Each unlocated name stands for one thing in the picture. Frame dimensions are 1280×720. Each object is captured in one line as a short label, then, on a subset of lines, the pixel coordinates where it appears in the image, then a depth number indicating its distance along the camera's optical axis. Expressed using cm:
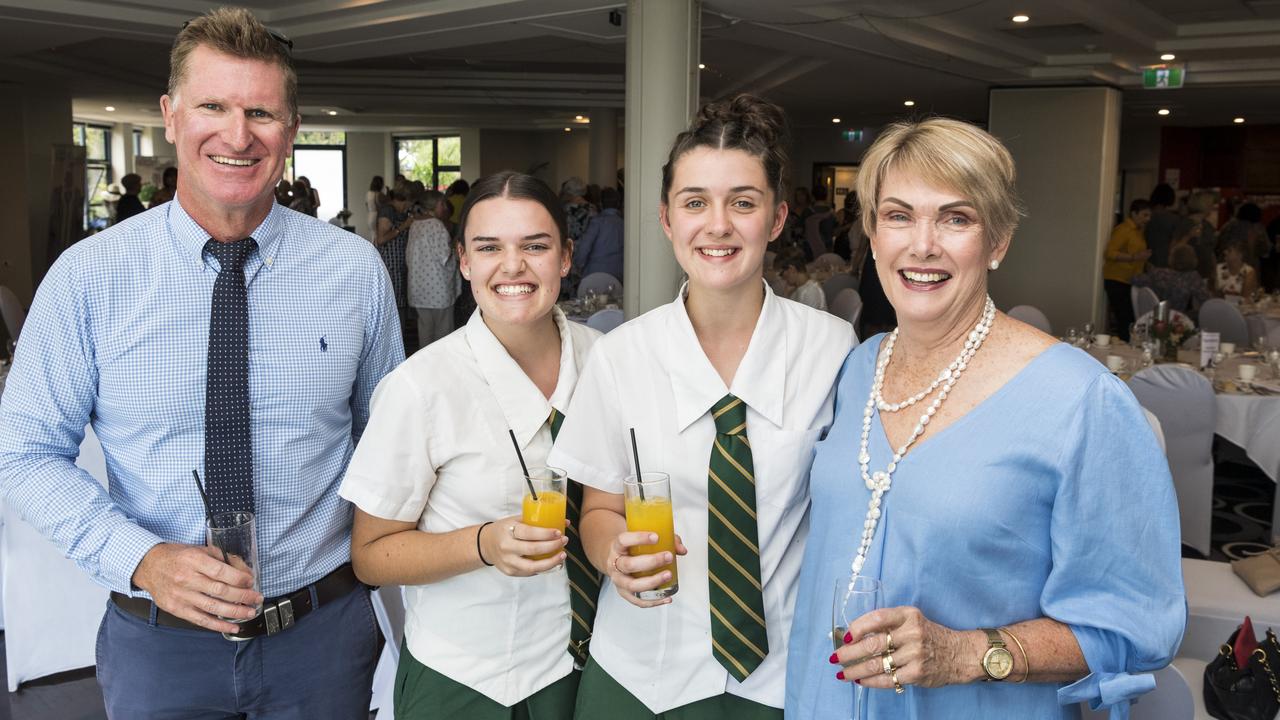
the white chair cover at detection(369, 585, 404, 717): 277
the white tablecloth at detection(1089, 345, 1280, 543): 518
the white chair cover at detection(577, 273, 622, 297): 940
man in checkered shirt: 168
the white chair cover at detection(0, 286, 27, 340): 704
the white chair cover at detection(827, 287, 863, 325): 794
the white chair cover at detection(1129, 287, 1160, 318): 845
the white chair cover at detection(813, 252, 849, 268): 1194
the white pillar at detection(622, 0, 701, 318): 652
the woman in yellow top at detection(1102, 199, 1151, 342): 1080
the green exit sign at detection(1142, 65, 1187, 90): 1050
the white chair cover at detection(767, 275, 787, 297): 820
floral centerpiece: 610
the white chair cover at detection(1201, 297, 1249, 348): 752
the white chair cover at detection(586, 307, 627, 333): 666
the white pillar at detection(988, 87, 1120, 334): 1132
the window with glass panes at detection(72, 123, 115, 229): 2141
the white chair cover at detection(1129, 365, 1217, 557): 495
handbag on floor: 227
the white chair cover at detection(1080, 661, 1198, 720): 197
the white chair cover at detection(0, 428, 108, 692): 345
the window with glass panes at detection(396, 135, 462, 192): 2519
